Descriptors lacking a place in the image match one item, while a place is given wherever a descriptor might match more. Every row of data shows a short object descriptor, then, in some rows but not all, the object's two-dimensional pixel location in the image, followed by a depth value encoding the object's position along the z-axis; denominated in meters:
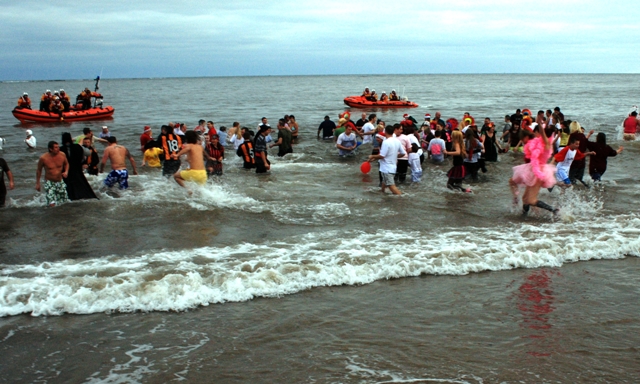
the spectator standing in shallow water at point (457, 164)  11.07
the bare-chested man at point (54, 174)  9.70
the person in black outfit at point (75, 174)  10.04
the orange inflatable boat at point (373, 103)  37.94
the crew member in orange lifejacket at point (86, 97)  32.06
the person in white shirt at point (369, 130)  17.50
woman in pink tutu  8.80
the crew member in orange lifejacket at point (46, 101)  31.16
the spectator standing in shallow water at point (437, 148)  14.60
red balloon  11.88
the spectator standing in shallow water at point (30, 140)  20.25
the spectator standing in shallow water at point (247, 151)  14.56
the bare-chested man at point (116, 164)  11.02
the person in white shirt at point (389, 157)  11.02
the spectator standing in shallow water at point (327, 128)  21.42
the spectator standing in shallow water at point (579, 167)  11.22
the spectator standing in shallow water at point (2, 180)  9.65
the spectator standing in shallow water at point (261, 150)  13.87
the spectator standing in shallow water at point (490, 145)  15.38
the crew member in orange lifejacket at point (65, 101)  31.42
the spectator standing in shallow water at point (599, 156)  11.45
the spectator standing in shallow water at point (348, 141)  17.03
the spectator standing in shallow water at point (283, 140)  17.39
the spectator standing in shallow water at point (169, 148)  12.30
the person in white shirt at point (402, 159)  11.75
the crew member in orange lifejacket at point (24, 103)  31.47
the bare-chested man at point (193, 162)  10.29
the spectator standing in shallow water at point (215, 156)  13.54
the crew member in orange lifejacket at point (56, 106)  30.66
